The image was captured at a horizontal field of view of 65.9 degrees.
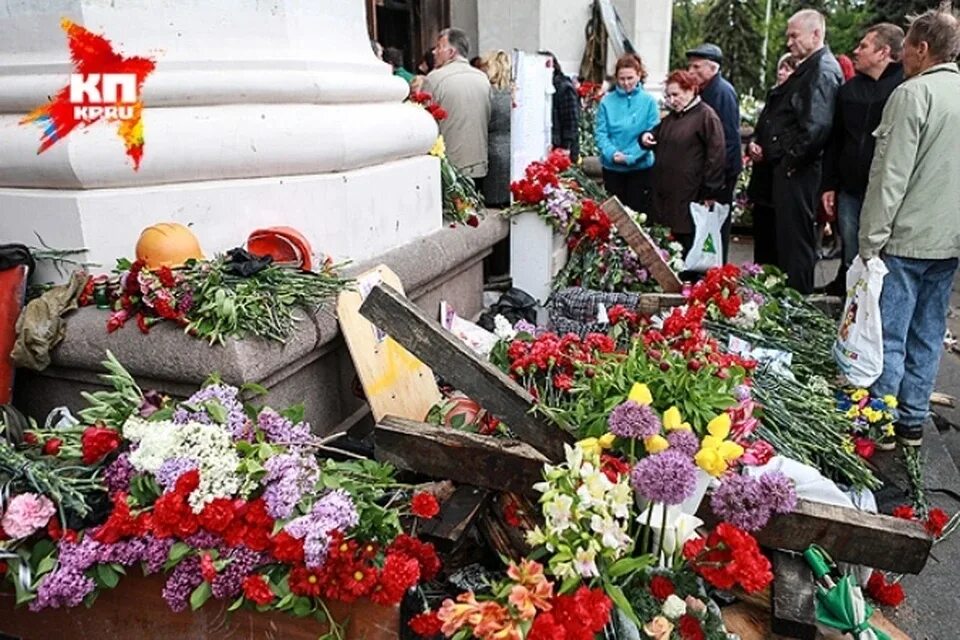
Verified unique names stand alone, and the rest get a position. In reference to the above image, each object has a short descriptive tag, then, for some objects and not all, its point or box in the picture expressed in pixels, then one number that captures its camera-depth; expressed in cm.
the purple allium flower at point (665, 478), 156
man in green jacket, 333
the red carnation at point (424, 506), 184
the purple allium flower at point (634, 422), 169
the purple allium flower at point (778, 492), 178
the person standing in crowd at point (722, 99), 550
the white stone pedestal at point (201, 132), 251
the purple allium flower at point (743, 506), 176
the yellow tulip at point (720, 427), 169
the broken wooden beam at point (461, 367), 203
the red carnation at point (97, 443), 195
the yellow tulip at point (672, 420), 174
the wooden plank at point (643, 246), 419
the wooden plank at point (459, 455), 203
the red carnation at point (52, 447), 207
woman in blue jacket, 586
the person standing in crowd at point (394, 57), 708
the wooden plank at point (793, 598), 179
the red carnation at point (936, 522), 238
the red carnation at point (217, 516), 179
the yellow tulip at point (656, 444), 169
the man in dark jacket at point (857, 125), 466
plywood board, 259
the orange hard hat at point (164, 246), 240
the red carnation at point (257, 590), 172
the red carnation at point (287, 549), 174
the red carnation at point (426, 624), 162
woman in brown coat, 505
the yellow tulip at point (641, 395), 176
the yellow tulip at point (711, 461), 161
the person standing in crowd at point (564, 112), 656
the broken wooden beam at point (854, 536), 185
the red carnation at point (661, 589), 169
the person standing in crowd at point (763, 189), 528
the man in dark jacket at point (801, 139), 484
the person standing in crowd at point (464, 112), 540
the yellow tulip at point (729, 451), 163
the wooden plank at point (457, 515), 192
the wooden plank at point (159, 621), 180
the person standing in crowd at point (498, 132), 564
